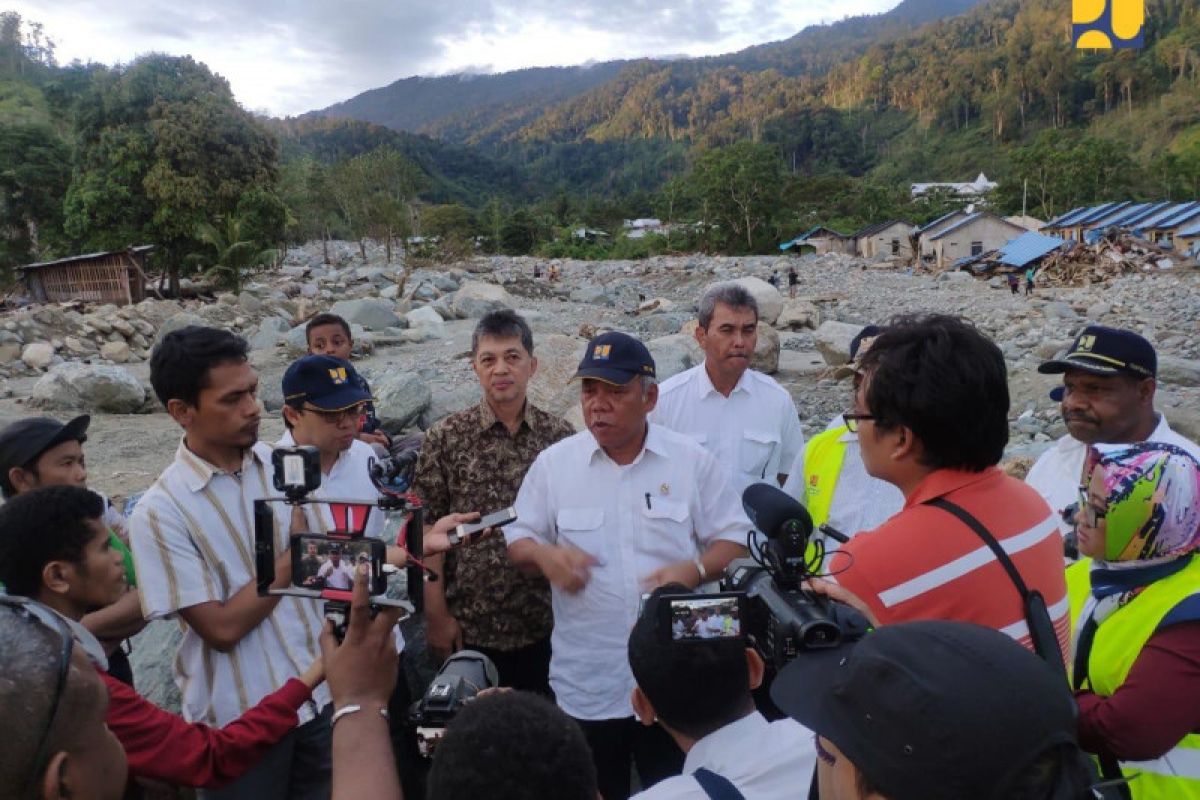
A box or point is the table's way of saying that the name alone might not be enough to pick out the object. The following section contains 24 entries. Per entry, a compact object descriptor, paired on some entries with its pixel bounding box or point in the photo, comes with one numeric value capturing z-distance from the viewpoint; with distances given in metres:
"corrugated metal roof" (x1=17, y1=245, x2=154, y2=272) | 24.34
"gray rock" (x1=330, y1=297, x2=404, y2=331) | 18.27
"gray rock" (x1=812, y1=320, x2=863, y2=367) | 13.05
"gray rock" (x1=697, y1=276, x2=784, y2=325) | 18.55
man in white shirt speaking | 2.62
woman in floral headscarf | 1.72
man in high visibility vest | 2.98
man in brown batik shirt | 3.02
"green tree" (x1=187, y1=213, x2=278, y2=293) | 24.47
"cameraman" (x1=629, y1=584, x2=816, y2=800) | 1.60
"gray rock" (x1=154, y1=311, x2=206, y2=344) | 17.69
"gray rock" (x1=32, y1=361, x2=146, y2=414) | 11.34
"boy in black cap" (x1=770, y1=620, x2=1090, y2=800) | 1.01
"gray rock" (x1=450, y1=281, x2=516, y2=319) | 21.31
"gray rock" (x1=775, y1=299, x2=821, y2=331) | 18.86
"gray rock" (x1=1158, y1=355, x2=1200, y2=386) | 11.56
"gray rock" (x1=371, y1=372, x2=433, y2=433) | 8.93
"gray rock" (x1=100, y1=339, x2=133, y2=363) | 16.88
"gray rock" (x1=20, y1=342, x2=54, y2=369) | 15.24
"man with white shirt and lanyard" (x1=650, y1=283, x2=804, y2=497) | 3.75
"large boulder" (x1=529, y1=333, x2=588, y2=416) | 9.05
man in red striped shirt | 1.61
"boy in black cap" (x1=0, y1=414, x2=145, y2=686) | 2.79
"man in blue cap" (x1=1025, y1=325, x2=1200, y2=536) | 2.90
